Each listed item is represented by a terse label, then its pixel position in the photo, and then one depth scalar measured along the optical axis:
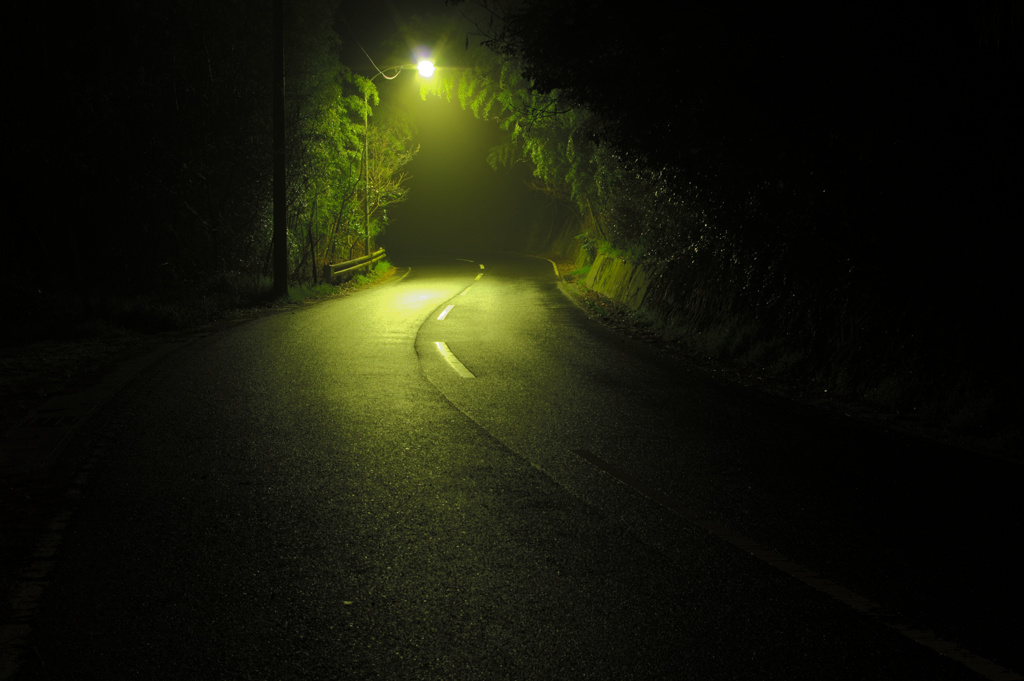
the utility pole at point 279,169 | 18.66
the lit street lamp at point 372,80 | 25.52
